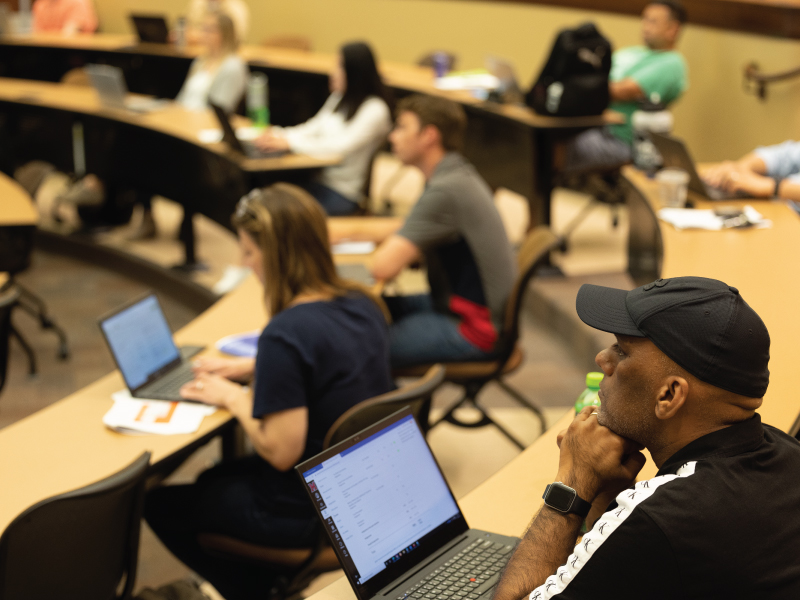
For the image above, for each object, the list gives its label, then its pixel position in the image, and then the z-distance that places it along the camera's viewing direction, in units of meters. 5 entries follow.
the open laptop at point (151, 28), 7.16
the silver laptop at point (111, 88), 5.31
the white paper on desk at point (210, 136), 4.63
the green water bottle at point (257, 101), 5.04
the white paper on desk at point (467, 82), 5.59
